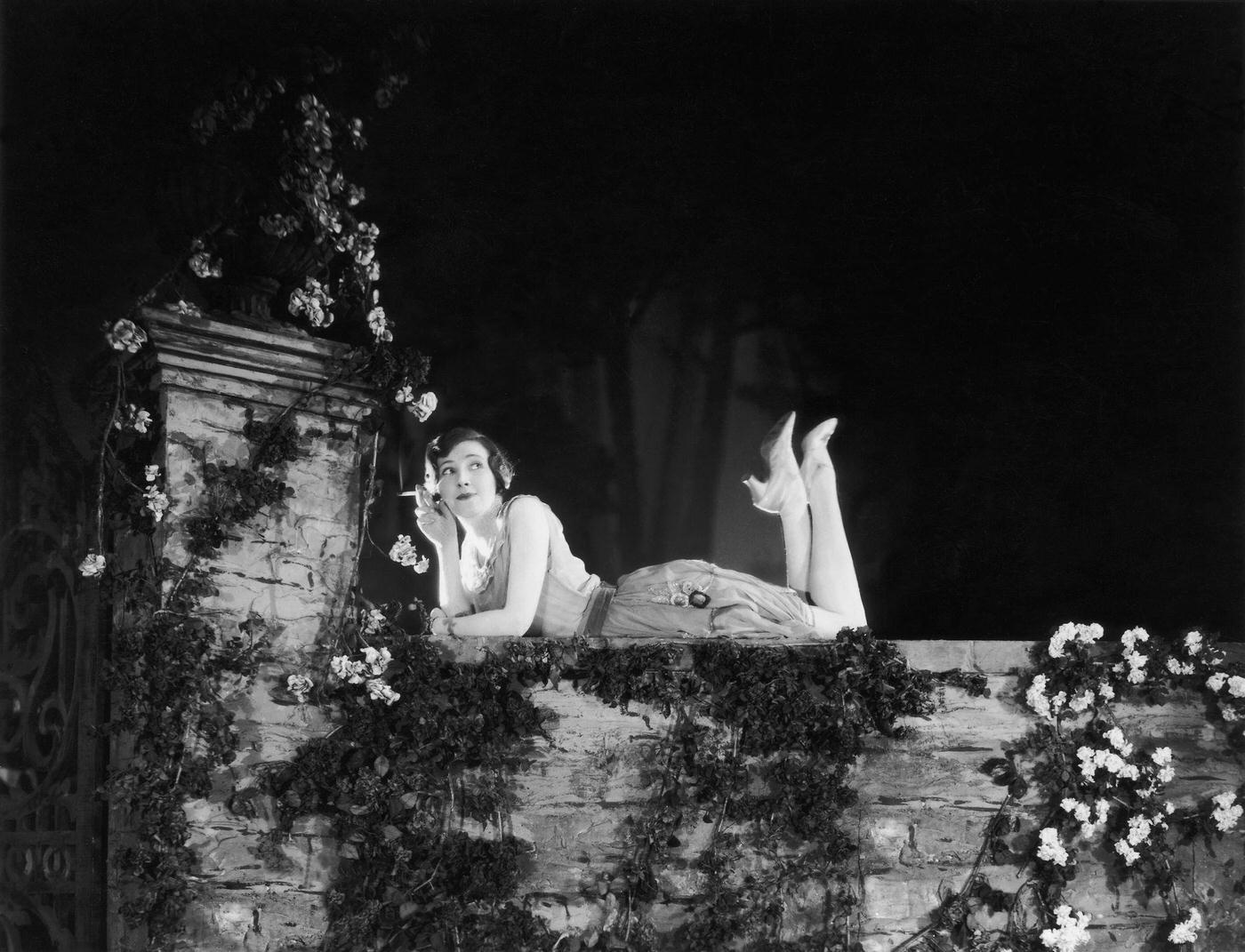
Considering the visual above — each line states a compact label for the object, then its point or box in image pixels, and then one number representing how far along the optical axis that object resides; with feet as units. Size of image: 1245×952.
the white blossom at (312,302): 13.15
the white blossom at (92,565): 12.21
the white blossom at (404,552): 13.24
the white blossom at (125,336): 12.23
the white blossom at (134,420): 12.44
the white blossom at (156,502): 12.21
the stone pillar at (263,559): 12.16
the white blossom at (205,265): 12.80
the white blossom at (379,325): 13.32
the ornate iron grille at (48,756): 13.94
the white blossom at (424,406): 13.65
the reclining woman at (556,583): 14.26
